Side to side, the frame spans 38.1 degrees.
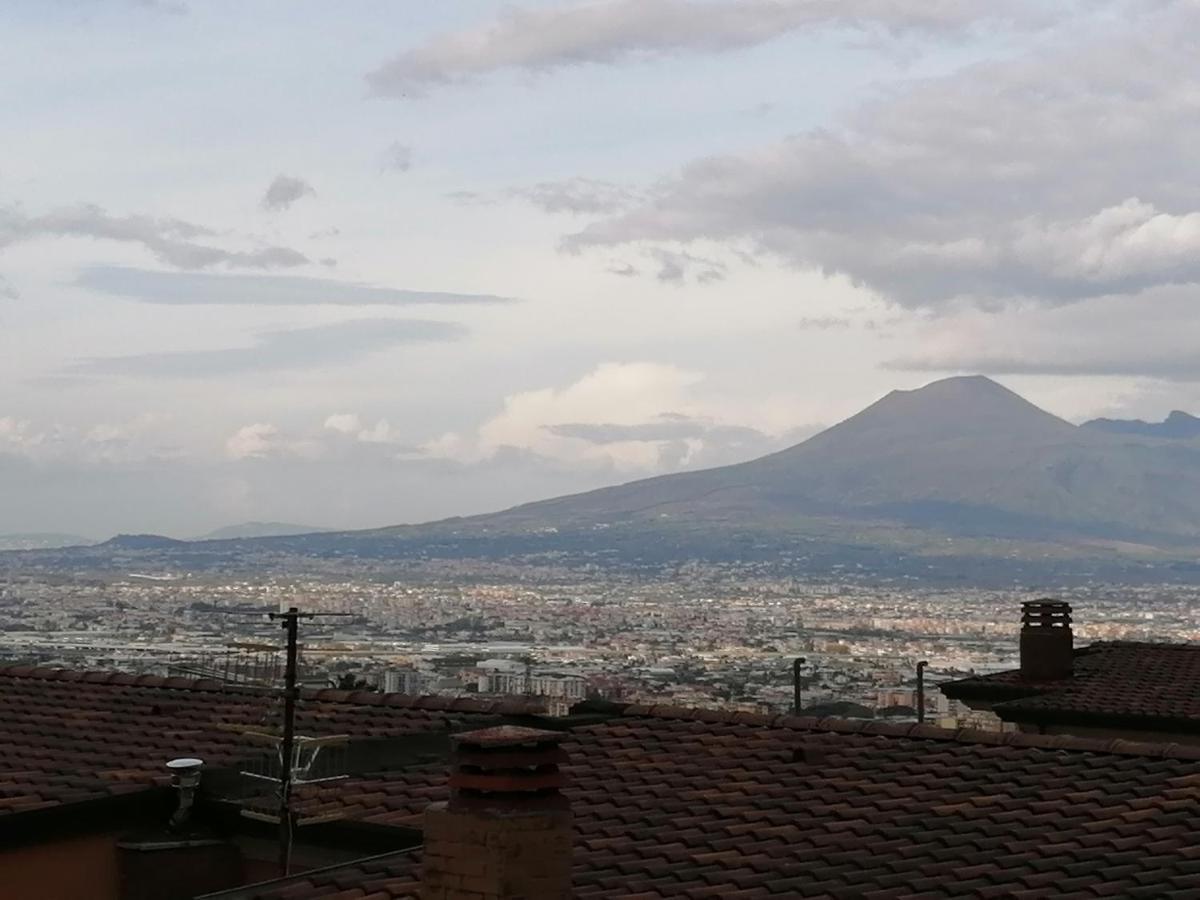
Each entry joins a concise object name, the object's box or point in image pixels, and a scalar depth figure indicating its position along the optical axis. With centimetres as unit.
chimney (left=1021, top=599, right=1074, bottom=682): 2183
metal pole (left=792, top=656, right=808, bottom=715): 2798
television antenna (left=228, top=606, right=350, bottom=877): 1048
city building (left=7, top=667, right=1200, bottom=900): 838
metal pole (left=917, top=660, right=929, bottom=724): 2804
